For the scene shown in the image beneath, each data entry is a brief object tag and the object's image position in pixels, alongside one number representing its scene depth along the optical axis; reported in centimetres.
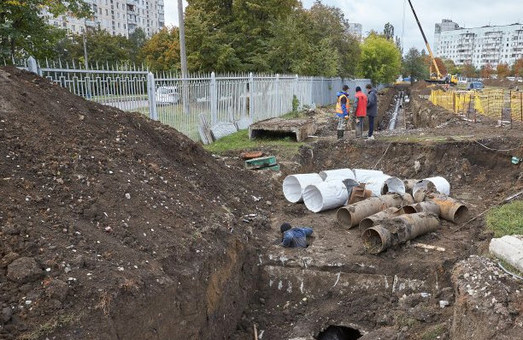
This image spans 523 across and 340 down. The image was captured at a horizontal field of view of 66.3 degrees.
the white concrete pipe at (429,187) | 790
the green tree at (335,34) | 3178
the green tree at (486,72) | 8777
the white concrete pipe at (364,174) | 886
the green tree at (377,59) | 4612
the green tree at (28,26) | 832
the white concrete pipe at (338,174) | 863
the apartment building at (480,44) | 13225
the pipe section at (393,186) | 846
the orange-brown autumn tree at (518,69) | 7339
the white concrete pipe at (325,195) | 789
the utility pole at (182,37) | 1498
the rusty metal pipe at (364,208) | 704
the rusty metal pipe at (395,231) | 600
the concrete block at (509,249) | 447
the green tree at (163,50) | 2689
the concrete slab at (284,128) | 1212
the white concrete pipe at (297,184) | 834
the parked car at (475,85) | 5006
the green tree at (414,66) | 8019
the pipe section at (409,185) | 858
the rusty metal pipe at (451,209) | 711
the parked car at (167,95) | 1002
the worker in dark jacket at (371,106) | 1261
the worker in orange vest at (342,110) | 1245
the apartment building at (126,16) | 6519
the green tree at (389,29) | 9503
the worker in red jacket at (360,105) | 1242
